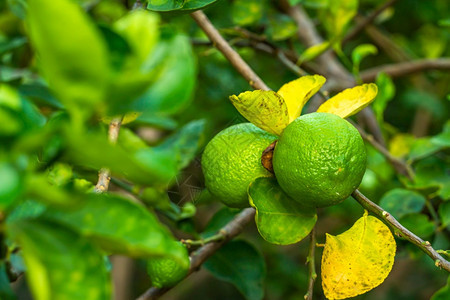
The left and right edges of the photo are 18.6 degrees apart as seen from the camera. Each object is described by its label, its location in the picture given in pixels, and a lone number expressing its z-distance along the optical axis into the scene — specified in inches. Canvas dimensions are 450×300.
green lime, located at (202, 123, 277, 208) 29.7
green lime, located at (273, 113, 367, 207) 28.3
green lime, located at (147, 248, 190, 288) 30.8
